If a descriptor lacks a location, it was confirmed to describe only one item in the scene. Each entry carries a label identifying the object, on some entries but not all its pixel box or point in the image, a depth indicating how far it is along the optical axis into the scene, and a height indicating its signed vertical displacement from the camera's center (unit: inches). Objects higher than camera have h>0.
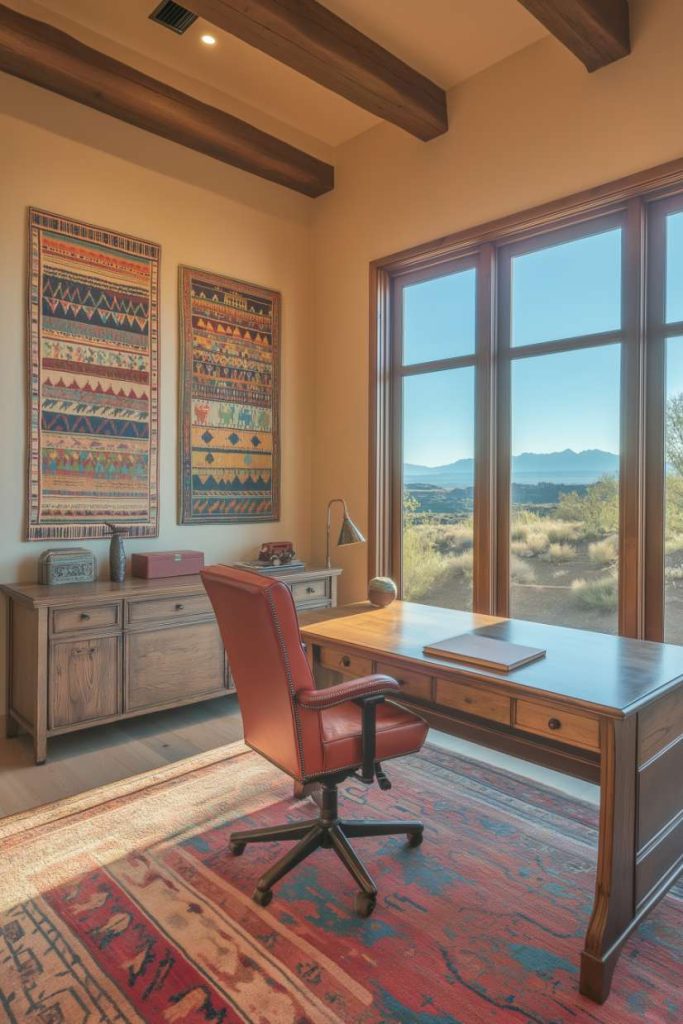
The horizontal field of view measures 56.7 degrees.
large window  120.6 +20.3
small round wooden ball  113.9 -15.0
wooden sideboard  118.7 -29.5
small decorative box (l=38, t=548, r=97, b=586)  130.0 -12.1
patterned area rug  64.2 -49.4
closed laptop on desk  77.0 -18.4
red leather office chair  75.3 -27.1
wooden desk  66.4 -24.5
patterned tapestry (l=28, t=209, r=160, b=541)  134.6 +28.7
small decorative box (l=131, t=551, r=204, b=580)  142.4 -12.7
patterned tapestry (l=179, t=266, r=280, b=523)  159.6 +28.8
